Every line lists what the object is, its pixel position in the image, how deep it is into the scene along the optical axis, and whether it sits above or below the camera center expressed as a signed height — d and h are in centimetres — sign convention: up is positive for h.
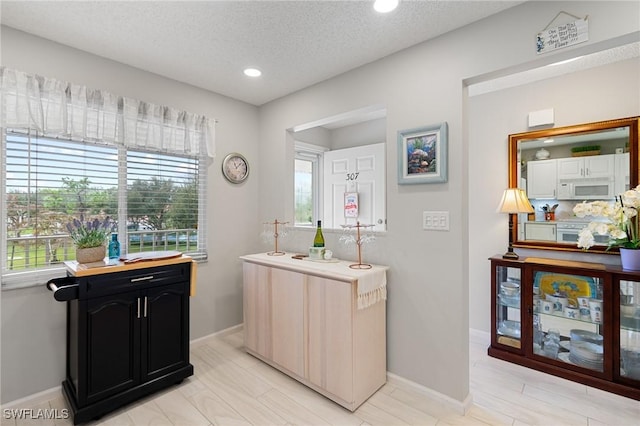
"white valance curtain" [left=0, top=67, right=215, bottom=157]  195 +77
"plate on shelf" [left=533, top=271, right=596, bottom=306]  231 -57
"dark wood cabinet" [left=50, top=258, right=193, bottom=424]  185 -84
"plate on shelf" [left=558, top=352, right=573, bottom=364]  234 -114
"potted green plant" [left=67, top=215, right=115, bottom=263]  204 -18
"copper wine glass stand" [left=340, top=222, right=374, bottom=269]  227 -22
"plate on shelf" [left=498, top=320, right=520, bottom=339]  263 -102
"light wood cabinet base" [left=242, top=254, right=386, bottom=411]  197 -84
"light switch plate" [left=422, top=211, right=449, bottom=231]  202 -4
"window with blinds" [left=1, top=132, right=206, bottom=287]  200 +13
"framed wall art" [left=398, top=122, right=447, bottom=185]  203 +43
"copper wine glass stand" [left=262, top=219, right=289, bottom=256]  295 -19
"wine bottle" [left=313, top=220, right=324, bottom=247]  260 -21
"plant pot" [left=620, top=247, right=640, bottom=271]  210 -32
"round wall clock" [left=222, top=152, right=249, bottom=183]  312 +51
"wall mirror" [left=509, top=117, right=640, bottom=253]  238 +38
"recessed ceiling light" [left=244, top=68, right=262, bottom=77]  255 +126
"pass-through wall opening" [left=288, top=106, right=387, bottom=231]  369 +58
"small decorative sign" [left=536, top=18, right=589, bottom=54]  156 +99
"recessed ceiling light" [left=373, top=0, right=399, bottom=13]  171 +124
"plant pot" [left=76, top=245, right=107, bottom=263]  203 -28
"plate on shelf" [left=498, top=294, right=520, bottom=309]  264 -78
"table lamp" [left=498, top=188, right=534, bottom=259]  263 +10
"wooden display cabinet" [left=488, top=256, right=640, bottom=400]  214 -85
